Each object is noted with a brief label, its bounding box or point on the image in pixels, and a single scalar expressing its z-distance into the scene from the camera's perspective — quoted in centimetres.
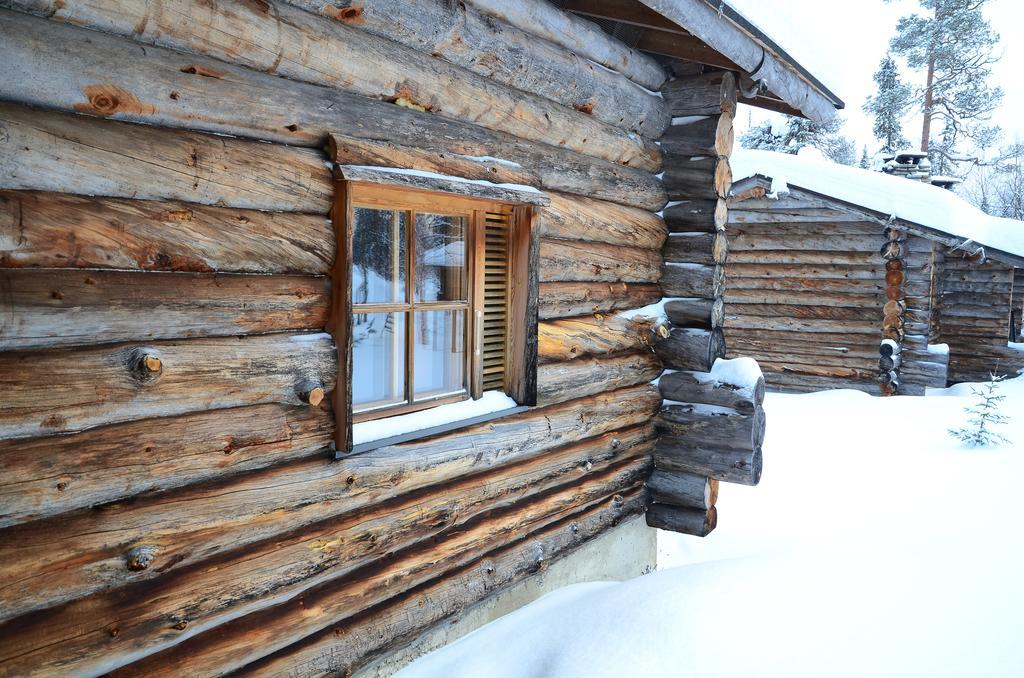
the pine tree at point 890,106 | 2488
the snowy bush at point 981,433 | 821
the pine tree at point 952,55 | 2342
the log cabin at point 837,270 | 1113
